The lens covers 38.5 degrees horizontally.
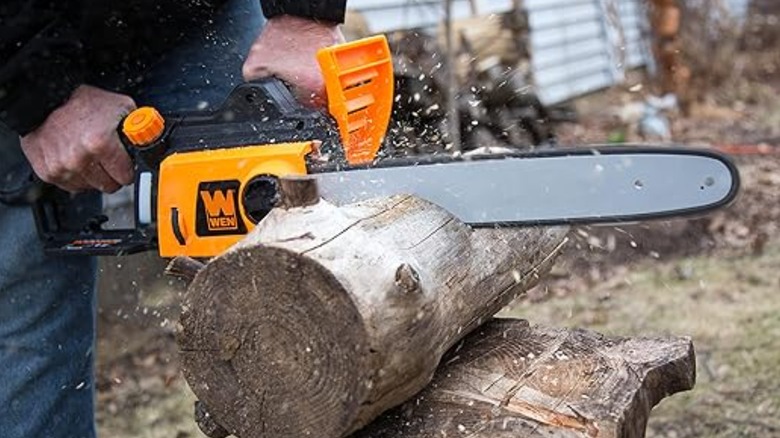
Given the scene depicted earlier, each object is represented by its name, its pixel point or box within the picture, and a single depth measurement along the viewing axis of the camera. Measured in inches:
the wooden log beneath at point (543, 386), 70.2
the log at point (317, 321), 63.3
